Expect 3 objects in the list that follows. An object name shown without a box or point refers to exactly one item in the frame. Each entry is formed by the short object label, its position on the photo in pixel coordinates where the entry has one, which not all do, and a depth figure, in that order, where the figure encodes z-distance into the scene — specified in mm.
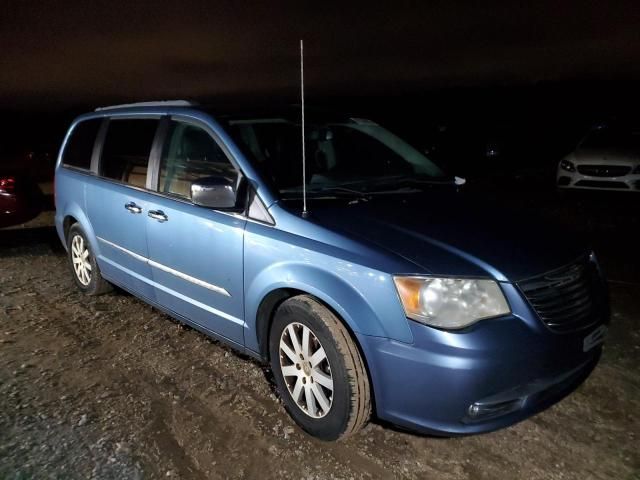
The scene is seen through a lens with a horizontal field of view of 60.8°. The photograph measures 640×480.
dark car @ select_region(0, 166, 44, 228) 7137
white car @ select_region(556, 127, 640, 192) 9734
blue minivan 2443
